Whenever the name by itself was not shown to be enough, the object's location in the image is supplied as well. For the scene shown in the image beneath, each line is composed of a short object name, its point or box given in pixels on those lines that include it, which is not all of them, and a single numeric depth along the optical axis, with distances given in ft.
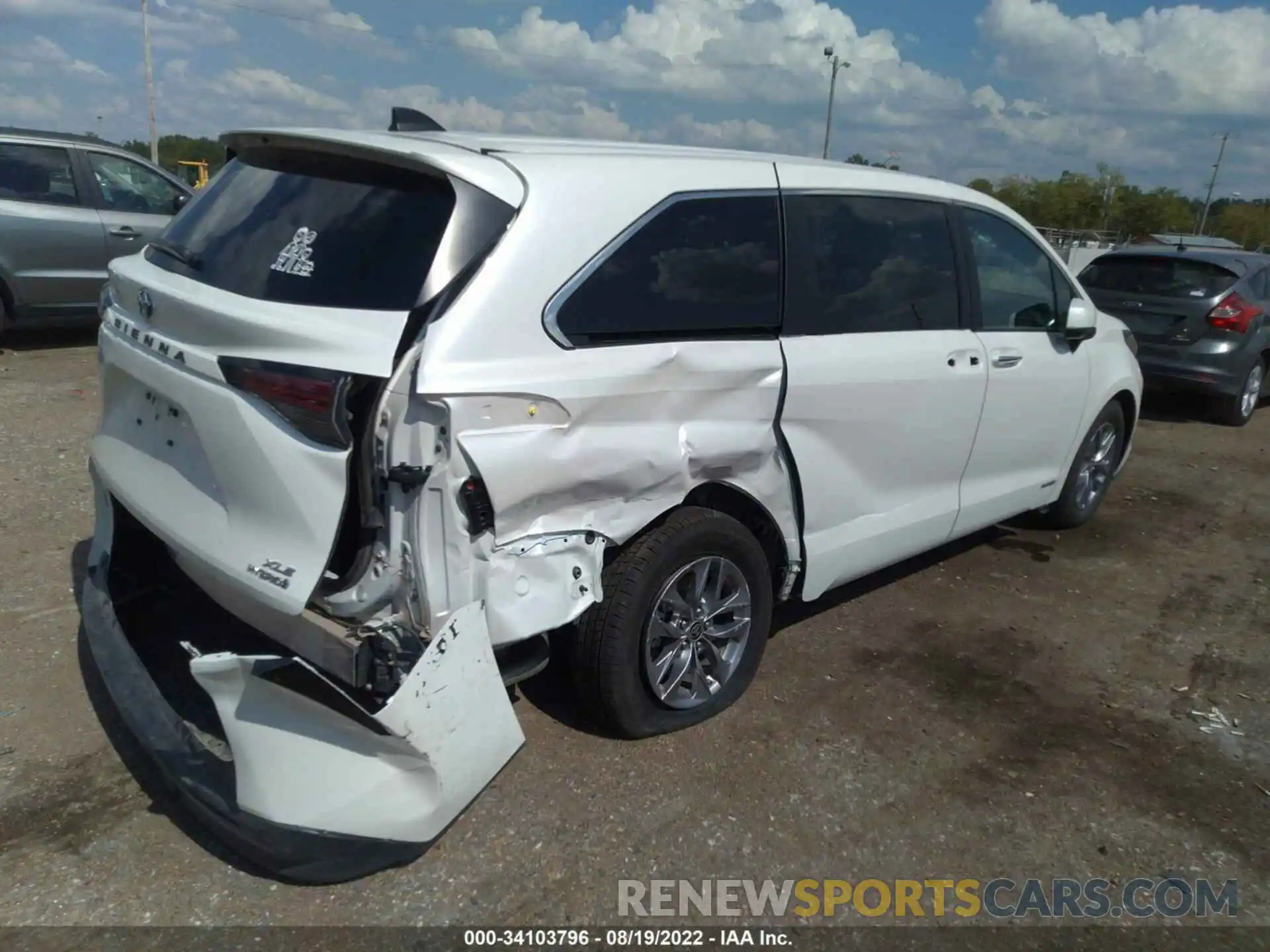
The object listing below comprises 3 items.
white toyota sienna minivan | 7.60
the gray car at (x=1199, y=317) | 27.50
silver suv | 26.91
